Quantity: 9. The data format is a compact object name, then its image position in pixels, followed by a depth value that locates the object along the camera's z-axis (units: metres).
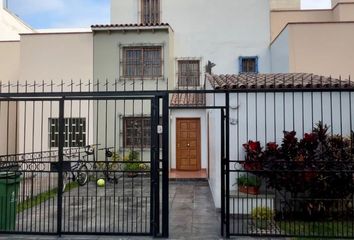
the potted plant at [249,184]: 8.55
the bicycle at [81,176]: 10.99
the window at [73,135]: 16.05
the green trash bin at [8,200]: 7.14
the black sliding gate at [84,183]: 6.76
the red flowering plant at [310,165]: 7.82
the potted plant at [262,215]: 8.04
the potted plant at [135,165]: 12.20
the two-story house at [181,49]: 16.69
